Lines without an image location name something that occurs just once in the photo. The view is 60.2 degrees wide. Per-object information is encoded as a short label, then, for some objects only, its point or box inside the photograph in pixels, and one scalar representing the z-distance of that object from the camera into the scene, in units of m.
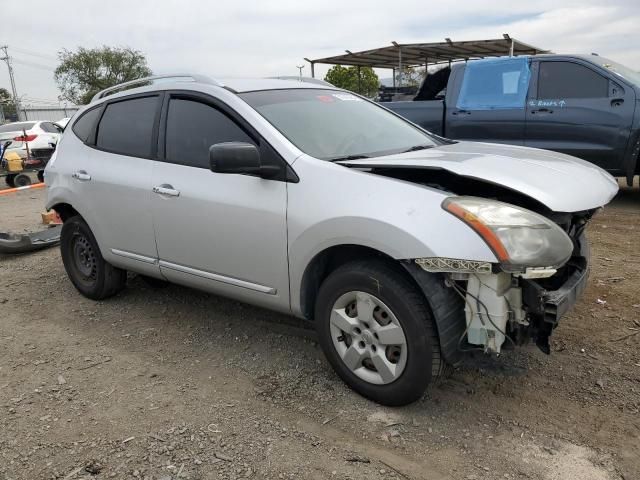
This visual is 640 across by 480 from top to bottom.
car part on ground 6.14
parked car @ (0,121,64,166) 13.51
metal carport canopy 16.11
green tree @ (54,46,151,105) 50.69
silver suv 2.51
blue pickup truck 6.65
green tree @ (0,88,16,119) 63.97
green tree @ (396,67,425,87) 22.95
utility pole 59.70
